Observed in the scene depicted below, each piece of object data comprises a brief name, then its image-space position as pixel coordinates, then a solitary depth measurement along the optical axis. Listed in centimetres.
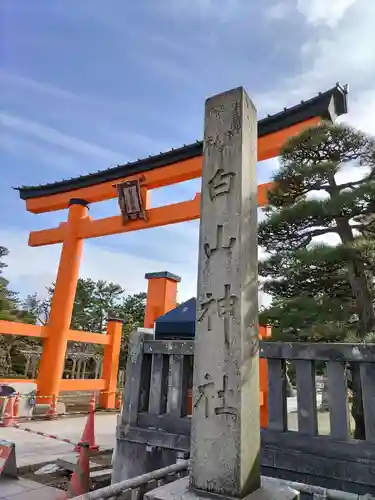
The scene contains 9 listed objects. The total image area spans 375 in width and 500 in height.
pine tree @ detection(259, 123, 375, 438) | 439
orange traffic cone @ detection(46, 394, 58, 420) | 1111
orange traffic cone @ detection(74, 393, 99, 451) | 604
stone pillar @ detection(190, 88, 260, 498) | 216
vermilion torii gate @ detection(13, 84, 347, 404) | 938
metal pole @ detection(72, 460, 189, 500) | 207
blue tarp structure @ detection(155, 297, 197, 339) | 660
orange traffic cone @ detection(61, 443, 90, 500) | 420
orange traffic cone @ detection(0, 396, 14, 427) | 891
